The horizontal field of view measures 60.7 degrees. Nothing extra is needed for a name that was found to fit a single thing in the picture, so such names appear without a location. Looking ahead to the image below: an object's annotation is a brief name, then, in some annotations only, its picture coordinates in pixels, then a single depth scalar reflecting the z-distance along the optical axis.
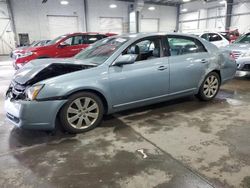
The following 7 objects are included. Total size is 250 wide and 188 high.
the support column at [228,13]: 18.28
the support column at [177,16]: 23.85
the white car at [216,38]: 10.20
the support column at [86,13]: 18.94
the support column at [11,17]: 16.20
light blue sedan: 2.65
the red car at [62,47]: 7.32
